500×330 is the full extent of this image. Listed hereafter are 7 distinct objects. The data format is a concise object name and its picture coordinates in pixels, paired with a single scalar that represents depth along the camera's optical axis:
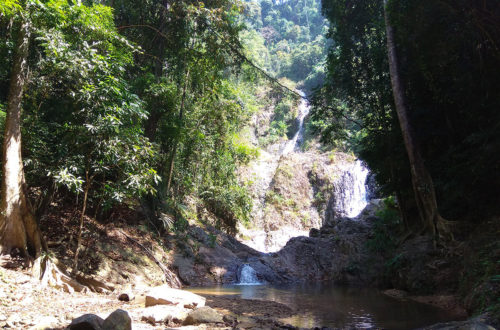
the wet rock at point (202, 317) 5.54
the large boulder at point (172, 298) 6.41
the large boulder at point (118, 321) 4.01
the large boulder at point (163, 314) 5.46
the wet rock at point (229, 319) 5.74
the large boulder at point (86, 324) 4.00
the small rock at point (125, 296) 7.18
